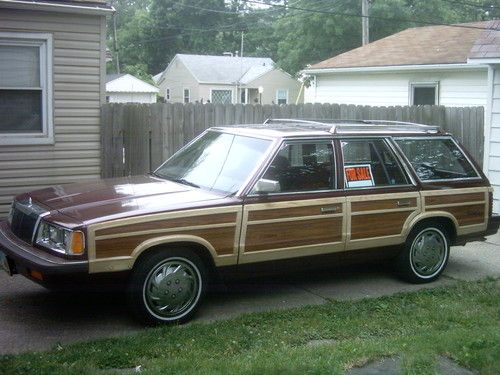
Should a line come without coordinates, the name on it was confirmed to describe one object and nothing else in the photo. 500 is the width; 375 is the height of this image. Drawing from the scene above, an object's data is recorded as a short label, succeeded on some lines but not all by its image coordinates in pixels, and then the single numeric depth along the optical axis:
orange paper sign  6.86
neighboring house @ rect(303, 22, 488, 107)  17.81
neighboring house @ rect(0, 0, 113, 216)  8.83
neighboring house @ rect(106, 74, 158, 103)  37.19
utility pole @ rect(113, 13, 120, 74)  42.28
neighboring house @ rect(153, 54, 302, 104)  43.62
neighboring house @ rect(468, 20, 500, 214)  11.05
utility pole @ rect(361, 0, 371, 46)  27.71
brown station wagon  5.54
